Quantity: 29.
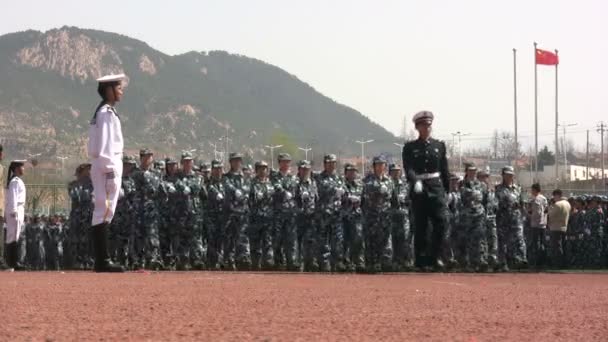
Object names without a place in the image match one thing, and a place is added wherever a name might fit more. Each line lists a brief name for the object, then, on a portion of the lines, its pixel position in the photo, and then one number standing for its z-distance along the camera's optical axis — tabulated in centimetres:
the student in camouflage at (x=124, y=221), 1653
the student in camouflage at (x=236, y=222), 1761
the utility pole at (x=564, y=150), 5766
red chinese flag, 4775
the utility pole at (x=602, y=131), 5895
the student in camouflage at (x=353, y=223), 1703
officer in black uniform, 1258
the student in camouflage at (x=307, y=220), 1733
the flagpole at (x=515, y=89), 4878
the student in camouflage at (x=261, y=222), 1780
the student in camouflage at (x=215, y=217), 1772
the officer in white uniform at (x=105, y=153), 1073
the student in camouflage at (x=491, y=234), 1855
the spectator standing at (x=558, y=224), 2184
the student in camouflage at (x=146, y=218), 1641
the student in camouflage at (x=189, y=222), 1709
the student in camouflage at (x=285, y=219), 1755
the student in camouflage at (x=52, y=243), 2289
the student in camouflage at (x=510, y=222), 1884
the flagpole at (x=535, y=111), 4732
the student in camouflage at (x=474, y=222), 1842
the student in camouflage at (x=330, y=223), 1703
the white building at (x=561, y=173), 5298
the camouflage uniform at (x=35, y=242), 2333
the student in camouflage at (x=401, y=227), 1758
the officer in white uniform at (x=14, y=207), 1717
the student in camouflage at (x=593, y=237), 2209
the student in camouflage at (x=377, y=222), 1703
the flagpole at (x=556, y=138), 4638
